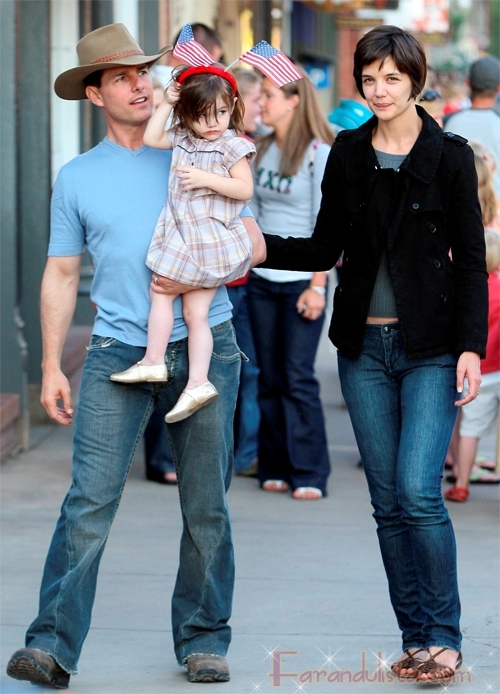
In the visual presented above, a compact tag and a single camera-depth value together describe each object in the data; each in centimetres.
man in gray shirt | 1641
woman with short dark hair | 780
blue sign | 4872
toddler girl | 761
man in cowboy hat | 781
